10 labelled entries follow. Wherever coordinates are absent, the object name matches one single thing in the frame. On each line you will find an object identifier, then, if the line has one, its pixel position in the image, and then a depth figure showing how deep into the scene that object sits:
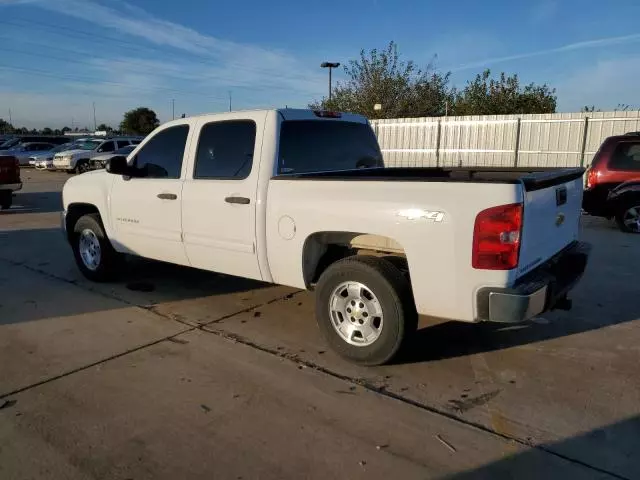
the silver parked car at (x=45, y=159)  27.18
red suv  9.41
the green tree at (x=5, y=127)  96.06
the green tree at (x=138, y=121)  73.94
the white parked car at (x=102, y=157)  23.22
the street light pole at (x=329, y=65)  31.28
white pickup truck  3.24
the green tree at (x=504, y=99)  29.83
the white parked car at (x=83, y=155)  24.23
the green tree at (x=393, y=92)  31.05
